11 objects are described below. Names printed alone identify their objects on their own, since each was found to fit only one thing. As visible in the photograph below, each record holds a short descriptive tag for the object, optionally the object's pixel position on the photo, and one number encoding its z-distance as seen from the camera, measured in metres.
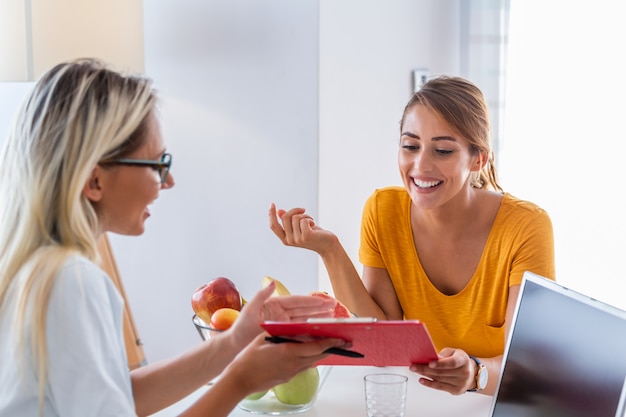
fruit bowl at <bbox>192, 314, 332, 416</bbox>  1.45
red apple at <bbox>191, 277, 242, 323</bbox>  1.50
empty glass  1.38
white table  1.47
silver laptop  1.08
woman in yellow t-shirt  1.94
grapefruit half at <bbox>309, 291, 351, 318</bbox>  1.51
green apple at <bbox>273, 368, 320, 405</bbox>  1.45
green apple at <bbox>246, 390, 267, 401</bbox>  1.48
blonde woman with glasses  1.07
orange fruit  1.43
